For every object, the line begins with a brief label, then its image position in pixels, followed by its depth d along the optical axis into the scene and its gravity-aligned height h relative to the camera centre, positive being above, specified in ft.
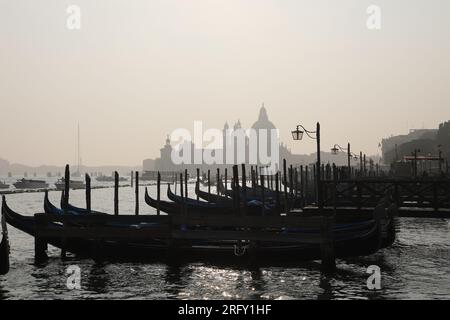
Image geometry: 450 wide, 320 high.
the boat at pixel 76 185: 379.55 -8.93
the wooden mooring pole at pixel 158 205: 74.21 -5.00
